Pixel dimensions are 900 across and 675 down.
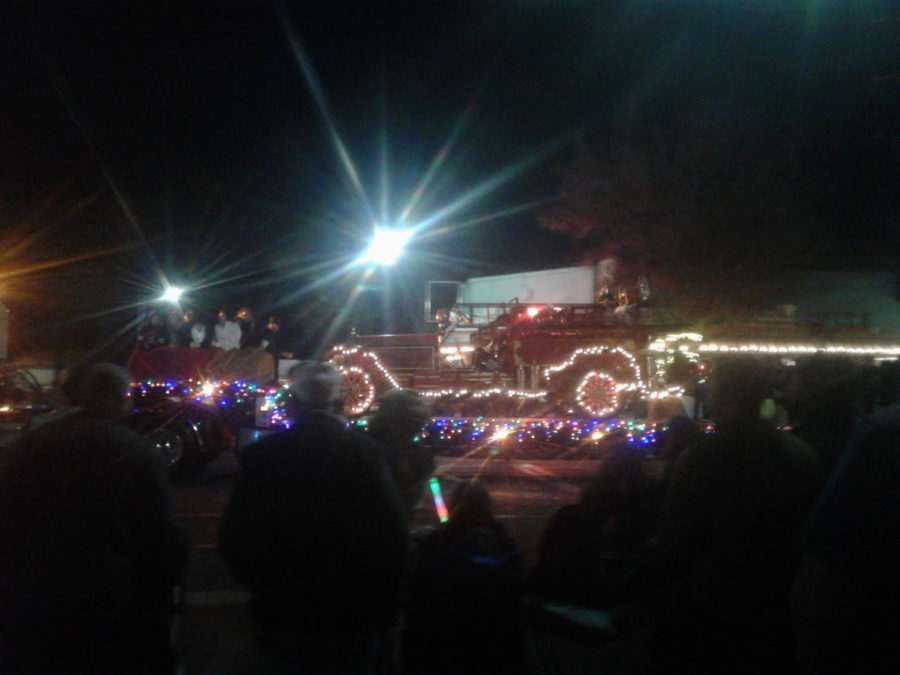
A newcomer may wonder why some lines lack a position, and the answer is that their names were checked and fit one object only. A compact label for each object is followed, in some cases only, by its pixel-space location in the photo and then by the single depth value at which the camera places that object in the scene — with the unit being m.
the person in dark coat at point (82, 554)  3.07
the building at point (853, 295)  20.73
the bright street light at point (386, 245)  21.84
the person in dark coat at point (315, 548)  3.03
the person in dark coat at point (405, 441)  4.47
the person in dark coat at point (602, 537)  3.87
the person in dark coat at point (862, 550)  2.67
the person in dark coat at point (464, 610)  3.41
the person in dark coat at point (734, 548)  3.11
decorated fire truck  12.80
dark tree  19.33
